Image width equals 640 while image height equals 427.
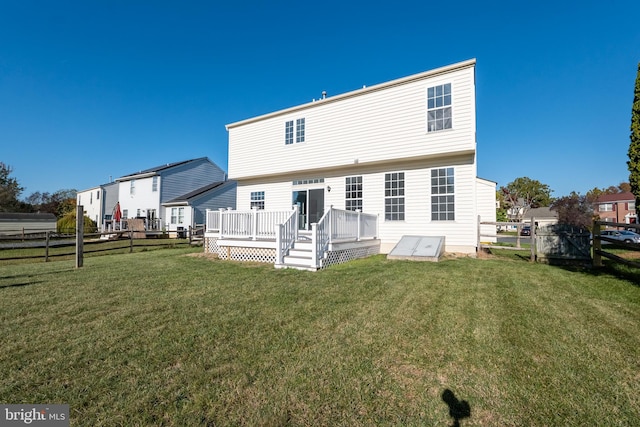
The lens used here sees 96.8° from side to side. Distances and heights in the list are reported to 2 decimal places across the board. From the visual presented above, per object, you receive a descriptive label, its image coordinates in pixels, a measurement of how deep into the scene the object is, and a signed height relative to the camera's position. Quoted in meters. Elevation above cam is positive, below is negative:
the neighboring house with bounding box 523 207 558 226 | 44.44 +0.73
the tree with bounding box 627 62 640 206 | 10.36 +2.69
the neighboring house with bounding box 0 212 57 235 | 23.15 -0.36
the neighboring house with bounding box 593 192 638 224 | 41.04 +1.72
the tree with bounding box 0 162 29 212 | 33.02 +3.36
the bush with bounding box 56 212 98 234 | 25.03 -0.58
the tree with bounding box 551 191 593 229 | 35.15 +1.27
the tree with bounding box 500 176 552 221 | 56.22 +4.91
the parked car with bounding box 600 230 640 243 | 21.45 -1.29
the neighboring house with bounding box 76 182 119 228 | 30.42 +1.90
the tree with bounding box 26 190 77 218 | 42.54 +2.89
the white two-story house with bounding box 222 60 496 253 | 9.78 +2.50
